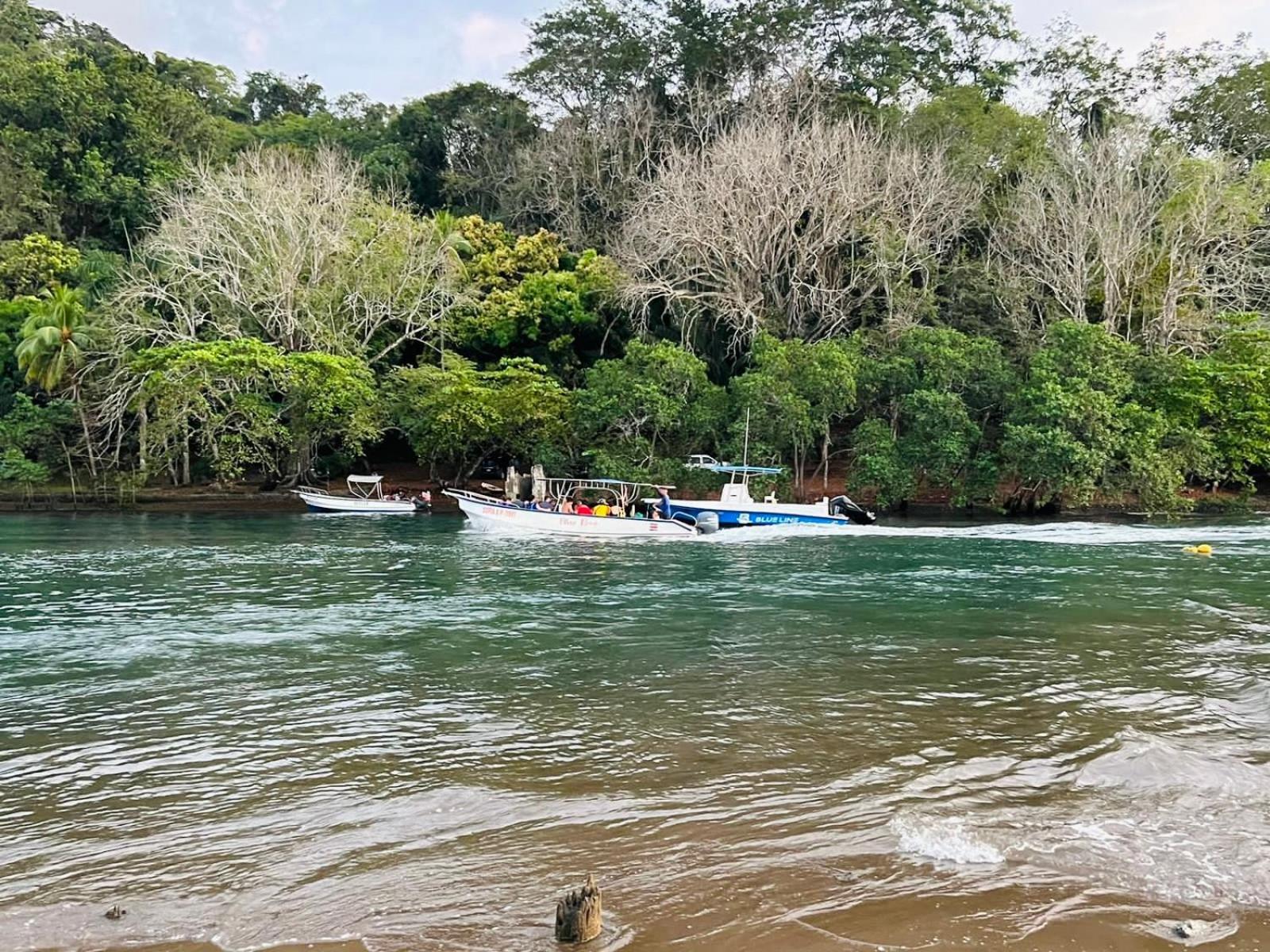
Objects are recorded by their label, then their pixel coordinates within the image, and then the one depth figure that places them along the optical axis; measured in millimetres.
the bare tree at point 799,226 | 37531
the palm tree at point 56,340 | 38250
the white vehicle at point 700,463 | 35281
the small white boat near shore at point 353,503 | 37531
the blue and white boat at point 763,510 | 31297
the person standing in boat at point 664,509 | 31000
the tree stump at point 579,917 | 5410
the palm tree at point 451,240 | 42500
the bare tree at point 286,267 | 38719
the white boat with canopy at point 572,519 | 30188
